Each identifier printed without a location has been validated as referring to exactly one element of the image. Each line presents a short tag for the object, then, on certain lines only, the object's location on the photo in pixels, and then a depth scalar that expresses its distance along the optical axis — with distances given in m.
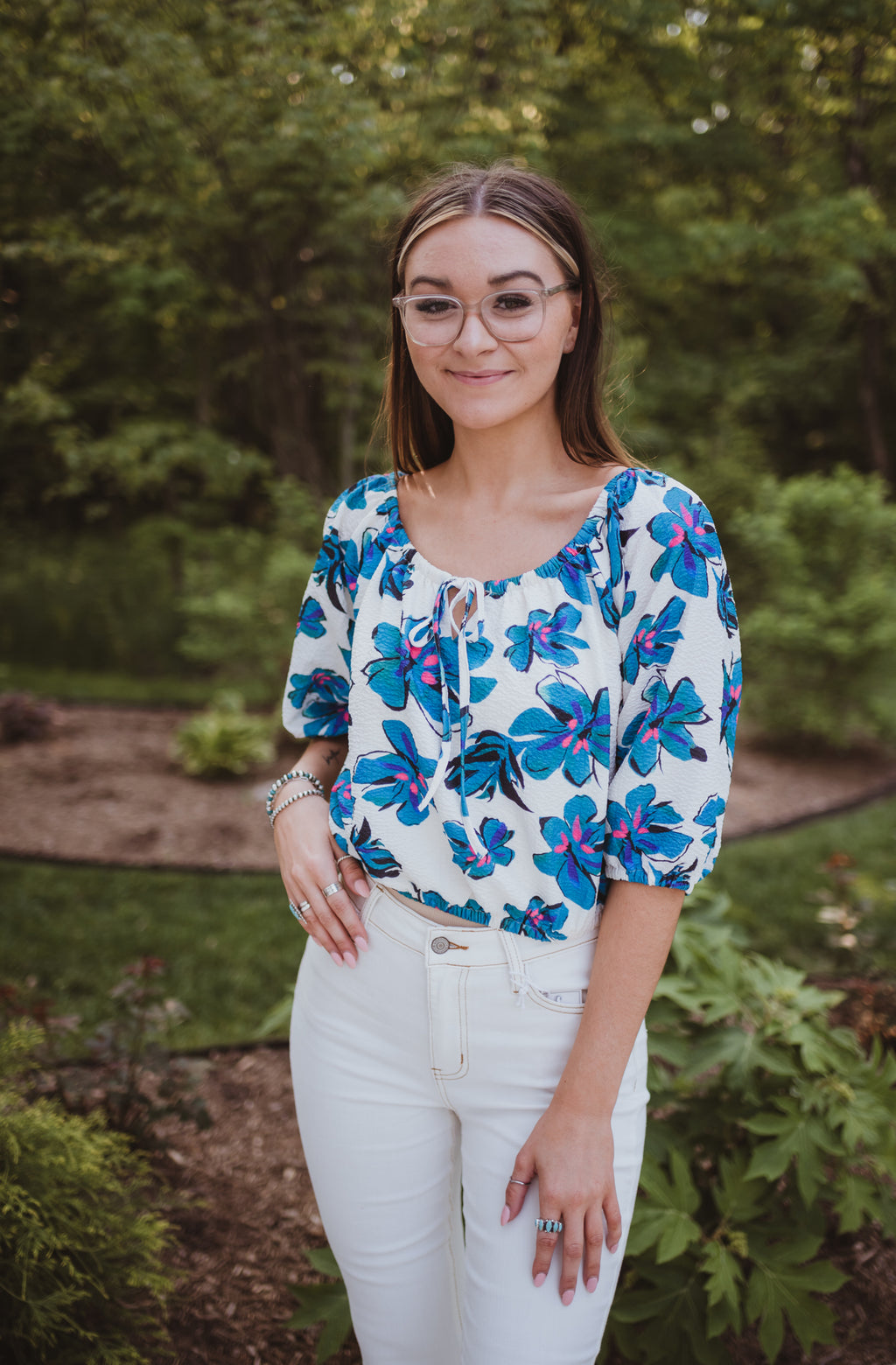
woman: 1.16
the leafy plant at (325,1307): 1.65
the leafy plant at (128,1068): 2.17
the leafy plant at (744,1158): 1.68
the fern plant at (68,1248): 1.57
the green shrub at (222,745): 5.87
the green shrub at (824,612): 5.98
